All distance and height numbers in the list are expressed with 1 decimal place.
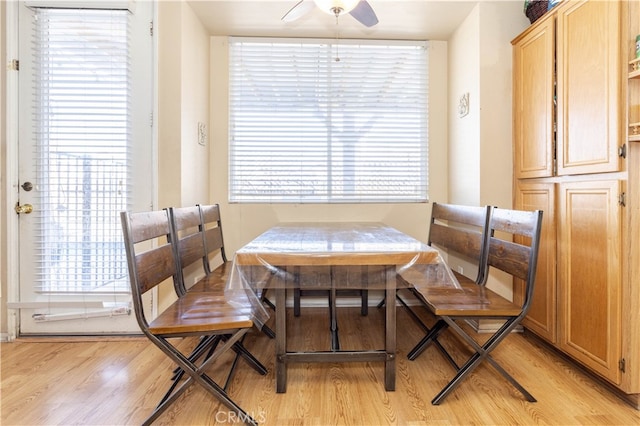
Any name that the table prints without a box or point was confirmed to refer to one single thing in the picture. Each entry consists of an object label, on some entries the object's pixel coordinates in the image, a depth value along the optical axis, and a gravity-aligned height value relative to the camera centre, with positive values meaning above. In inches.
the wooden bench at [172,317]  52.9 -18.8
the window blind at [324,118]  110.7 +32.7
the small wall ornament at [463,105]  98.4 +33.6
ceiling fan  68.7 +49.3
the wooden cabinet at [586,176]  59.9 +7.7
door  88.0 +17.3
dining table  53.6 -10.6
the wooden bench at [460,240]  73.5 -7.4
